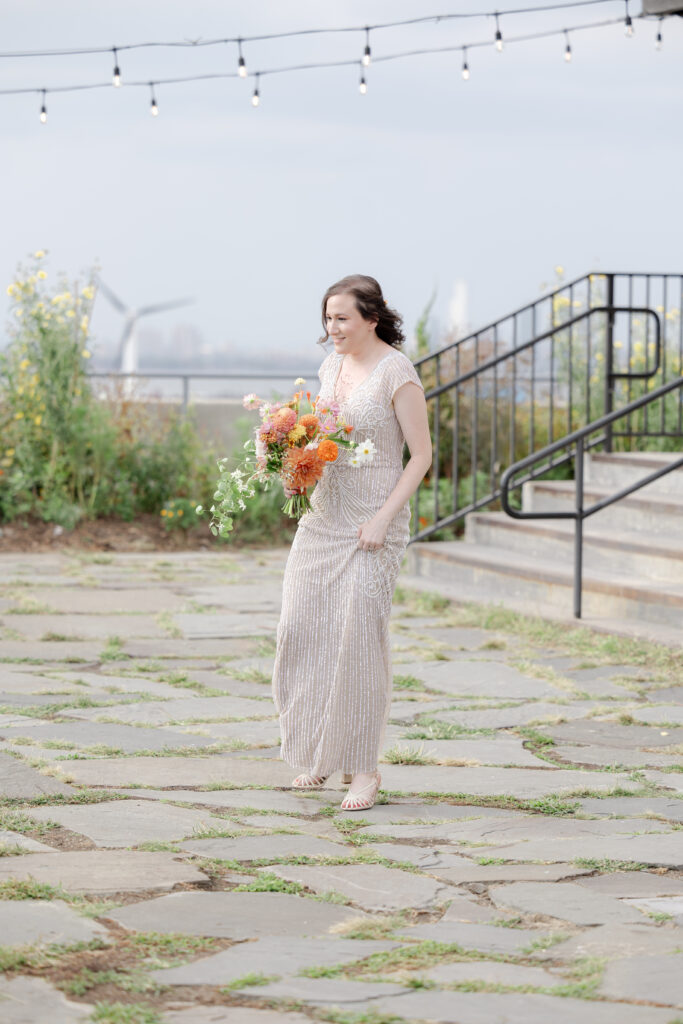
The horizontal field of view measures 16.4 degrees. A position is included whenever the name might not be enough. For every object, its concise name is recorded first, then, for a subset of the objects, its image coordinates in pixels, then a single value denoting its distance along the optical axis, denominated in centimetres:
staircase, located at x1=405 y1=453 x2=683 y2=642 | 1294
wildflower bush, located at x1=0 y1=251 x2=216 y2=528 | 1982
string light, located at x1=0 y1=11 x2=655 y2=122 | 1713
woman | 734
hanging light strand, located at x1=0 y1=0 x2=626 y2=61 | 1629
